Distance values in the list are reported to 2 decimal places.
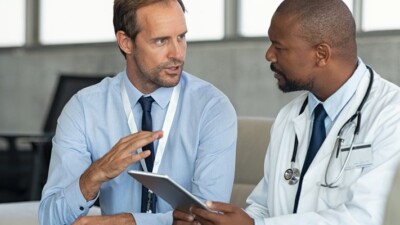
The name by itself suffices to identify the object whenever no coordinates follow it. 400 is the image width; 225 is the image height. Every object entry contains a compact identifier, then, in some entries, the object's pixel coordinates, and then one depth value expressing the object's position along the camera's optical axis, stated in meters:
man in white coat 2.39
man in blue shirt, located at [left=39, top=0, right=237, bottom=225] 2.91
